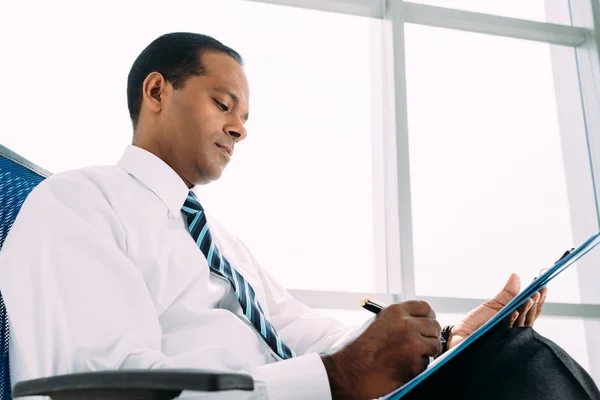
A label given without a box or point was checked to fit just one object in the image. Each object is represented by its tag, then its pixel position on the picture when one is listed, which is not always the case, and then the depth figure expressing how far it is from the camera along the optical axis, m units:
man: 0.77
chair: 0.49
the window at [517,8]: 2.92
